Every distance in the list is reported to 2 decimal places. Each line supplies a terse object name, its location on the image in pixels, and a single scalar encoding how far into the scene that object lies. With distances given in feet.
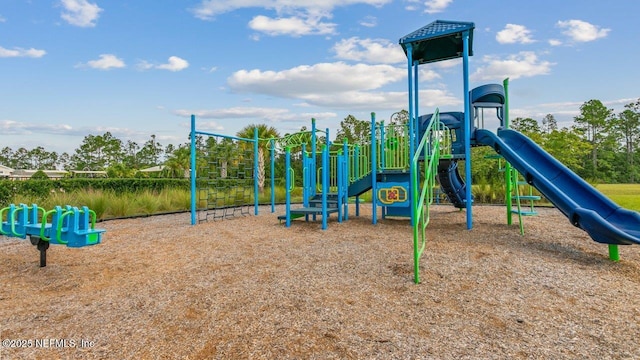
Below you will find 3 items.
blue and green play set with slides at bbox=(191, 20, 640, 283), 19.29
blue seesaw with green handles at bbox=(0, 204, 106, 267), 13.84
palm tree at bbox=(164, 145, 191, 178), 95.81
